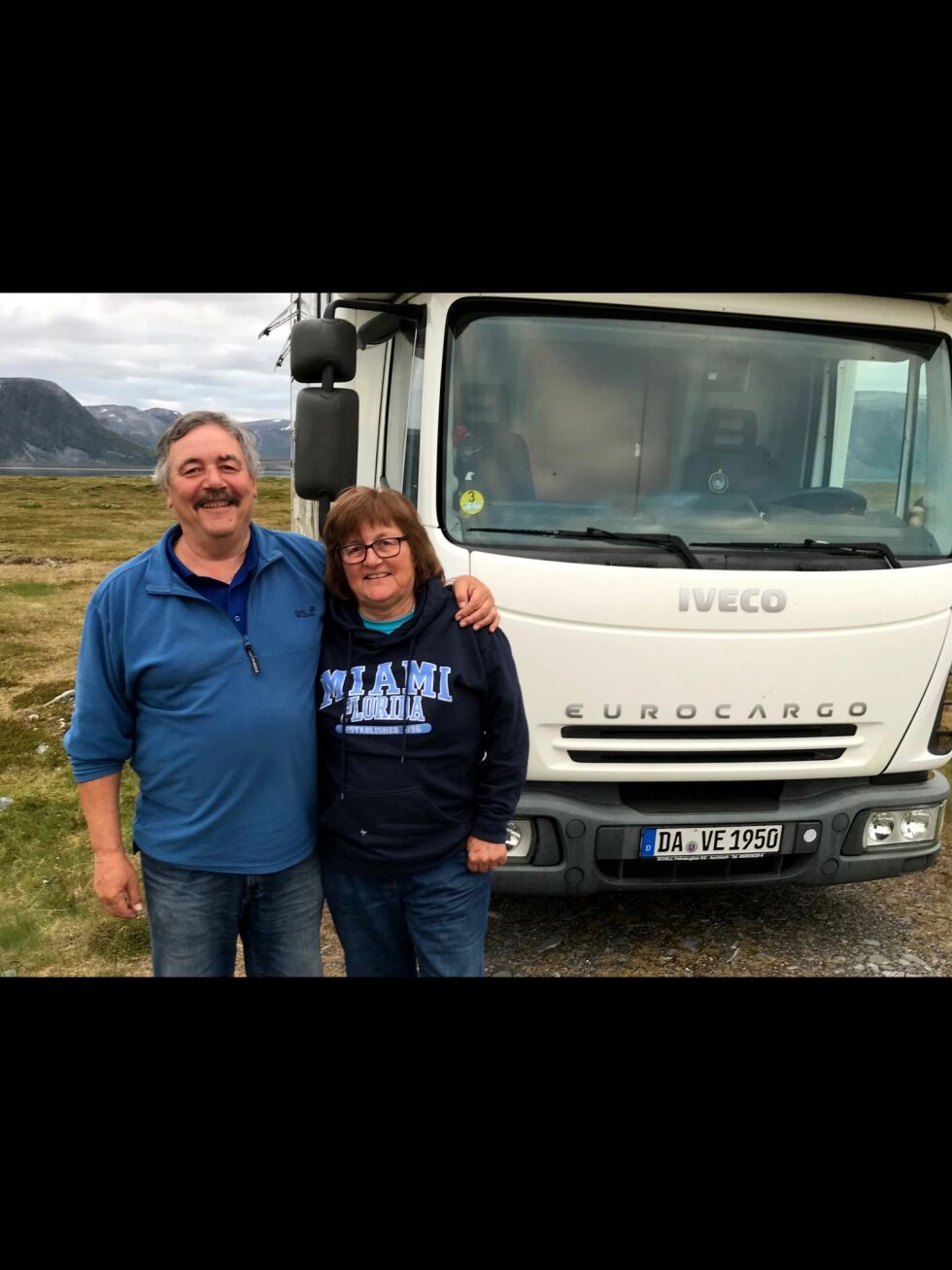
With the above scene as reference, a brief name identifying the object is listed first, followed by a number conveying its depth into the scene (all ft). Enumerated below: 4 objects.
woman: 7.20
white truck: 10.87
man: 6.84
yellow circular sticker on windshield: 11.07
